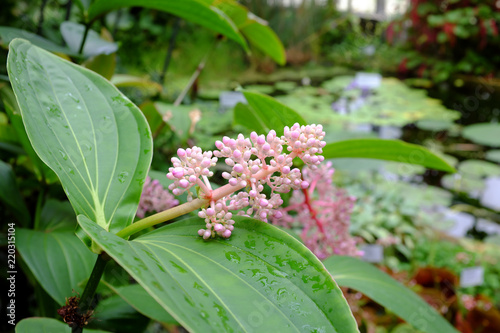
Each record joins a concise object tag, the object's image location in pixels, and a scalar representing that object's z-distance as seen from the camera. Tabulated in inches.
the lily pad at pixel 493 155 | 100.0
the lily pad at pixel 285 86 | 136.0
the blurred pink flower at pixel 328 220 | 22.0
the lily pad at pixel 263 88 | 124.3
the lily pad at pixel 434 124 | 111.2
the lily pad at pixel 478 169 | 89.4
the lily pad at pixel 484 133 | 98.3
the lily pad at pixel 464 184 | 86.0
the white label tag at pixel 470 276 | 49.3
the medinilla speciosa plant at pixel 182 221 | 10.4
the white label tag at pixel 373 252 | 44.4
